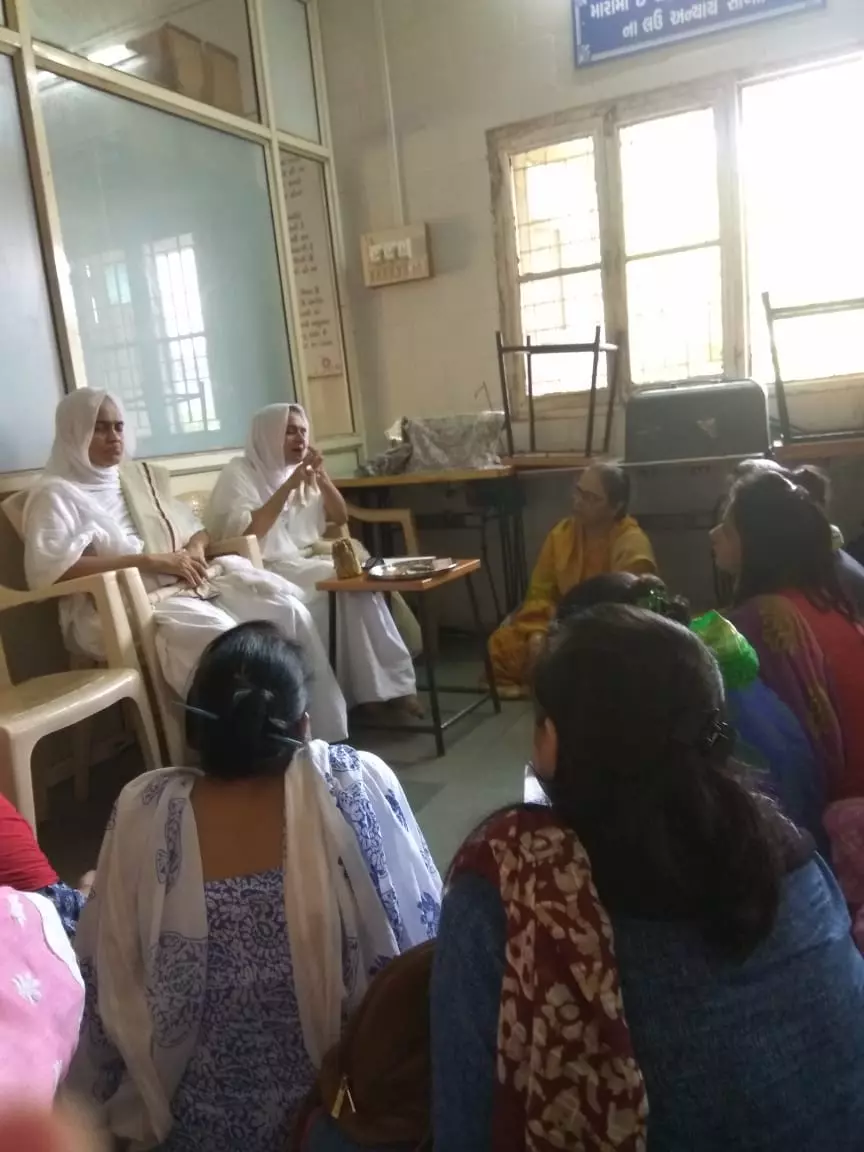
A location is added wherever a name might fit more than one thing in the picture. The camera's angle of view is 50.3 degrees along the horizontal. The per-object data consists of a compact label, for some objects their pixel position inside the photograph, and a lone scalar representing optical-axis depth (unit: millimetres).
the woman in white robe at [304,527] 3217
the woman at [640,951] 746
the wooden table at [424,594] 2850
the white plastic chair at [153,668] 2691
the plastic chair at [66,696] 2145
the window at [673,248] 4051
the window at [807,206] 3779
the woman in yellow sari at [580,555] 3449
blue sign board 3791
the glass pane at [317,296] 4727
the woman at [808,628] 1567
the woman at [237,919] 1156
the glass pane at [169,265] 3355
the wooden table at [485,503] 4125
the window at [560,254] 4273
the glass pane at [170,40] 3311
